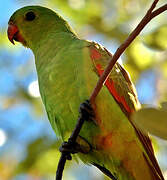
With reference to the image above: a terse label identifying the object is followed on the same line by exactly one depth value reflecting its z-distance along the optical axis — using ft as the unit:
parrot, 18.28
